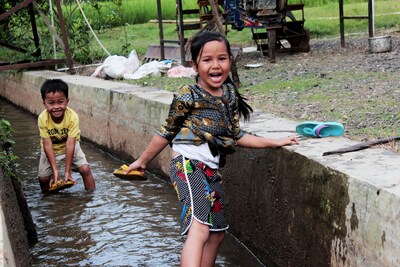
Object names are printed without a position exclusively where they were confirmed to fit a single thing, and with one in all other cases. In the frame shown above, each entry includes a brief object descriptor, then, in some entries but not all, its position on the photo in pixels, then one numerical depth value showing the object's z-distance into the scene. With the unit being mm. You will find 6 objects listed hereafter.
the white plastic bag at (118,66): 9805
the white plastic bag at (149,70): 9555
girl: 3625
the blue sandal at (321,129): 4168
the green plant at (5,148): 4719
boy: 6074
